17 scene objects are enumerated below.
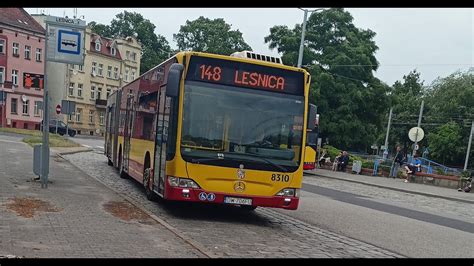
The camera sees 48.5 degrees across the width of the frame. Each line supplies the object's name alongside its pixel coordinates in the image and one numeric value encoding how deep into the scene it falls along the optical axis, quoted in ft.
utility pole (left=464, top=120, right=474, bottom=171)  151.12
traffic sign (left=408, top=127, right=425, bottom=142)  87.97
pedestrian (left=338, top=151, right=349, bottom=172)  112.09
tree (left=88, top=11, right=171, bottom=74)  298.04
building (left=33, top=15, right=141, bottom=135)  228.63
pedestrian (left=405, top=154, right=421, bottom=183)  94.93
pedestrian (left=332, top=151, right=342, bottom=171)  112.54
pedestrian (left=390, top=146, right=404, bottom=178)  98.34
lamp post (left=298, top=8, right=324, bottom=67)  101.17
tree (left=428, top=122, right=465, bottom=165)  165.17
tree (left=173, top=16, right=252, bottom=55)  246.35
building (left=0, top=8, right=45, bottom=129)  190.90
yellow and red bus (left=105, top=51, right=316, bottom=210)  32.40
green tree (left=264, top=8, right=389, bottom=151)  127.65
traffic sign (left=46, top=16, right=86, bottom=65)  42.01
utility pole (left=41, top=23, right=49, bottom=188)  41.50
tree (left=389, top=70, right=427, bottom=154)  215.31
